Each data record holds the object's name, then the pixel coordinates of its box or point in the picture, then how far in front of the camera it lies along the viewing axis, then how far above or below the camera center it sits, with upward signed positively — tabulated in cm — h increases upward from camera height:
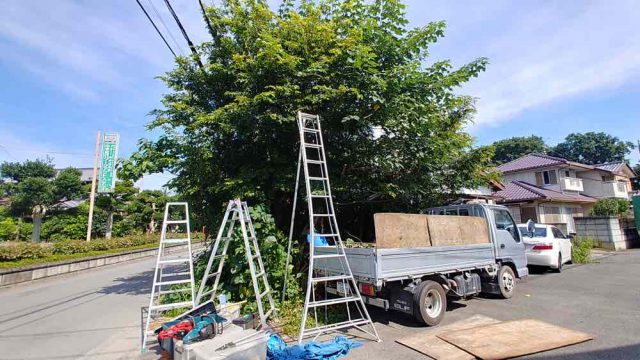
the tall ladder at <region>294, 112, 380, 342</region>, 550 -45
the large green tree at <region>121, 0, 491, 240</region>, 753 +296
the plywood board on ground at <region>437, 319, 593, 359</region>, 483 -158
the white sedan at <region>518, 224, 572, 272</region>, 1198 -47
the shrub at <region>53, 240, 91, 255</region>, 1639 -16
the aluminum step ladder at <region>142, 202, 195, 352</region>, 573 -76
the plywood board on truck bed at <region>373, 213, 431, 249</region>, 578 +11
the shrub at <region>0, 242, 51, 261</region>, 1339 -26
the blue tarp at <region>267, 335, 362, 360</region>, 469 -153
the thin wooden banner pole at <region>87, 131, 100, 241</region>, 1931 +353
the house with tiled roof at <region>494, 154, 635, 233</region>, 2266 +381
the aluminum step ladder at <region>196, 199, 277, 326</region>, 600 -36
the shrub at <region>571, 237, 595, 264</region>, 1487 -85
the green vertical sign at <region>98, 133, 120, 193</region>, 1969 +460
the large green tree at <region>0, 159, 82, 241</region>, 2403 +366
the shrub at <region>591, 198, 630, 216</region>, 2391 +172
